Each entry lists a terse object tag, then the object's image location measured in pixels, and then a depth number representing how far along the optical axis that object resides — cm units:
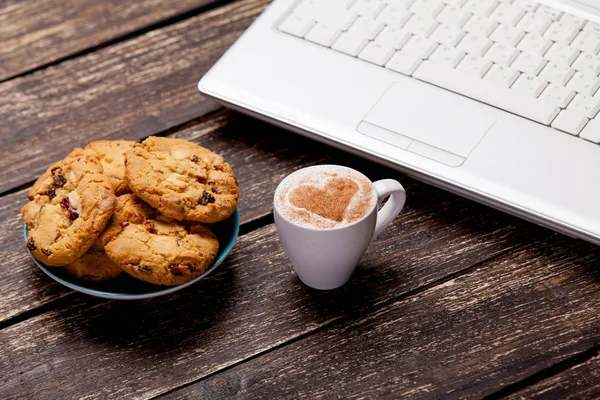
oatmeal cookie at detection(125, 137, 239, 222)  92
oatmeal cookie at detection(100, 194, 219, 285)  91
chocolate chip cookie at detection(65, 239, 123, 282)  93
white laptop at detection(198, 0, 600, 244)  96
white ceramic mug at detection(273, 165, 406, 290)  90
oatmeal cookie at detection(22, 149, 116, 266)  91
